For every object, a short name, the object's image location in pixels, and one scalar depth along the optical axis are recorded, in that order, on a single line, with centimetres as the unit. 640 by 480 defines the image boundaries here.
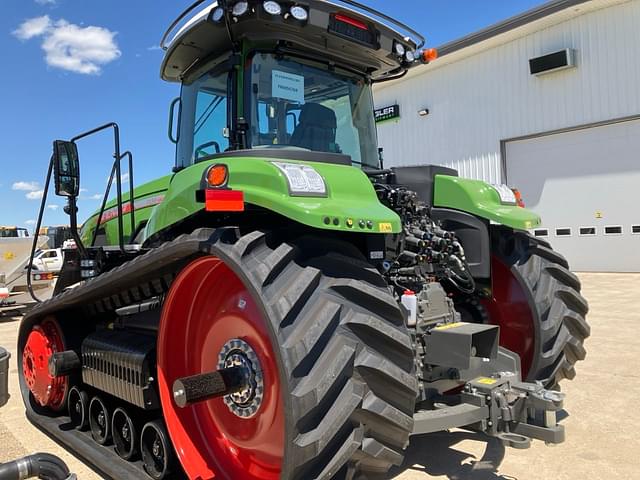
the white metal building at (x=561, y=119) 1369
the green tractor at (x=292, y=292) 235
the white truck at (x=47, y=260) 1306
